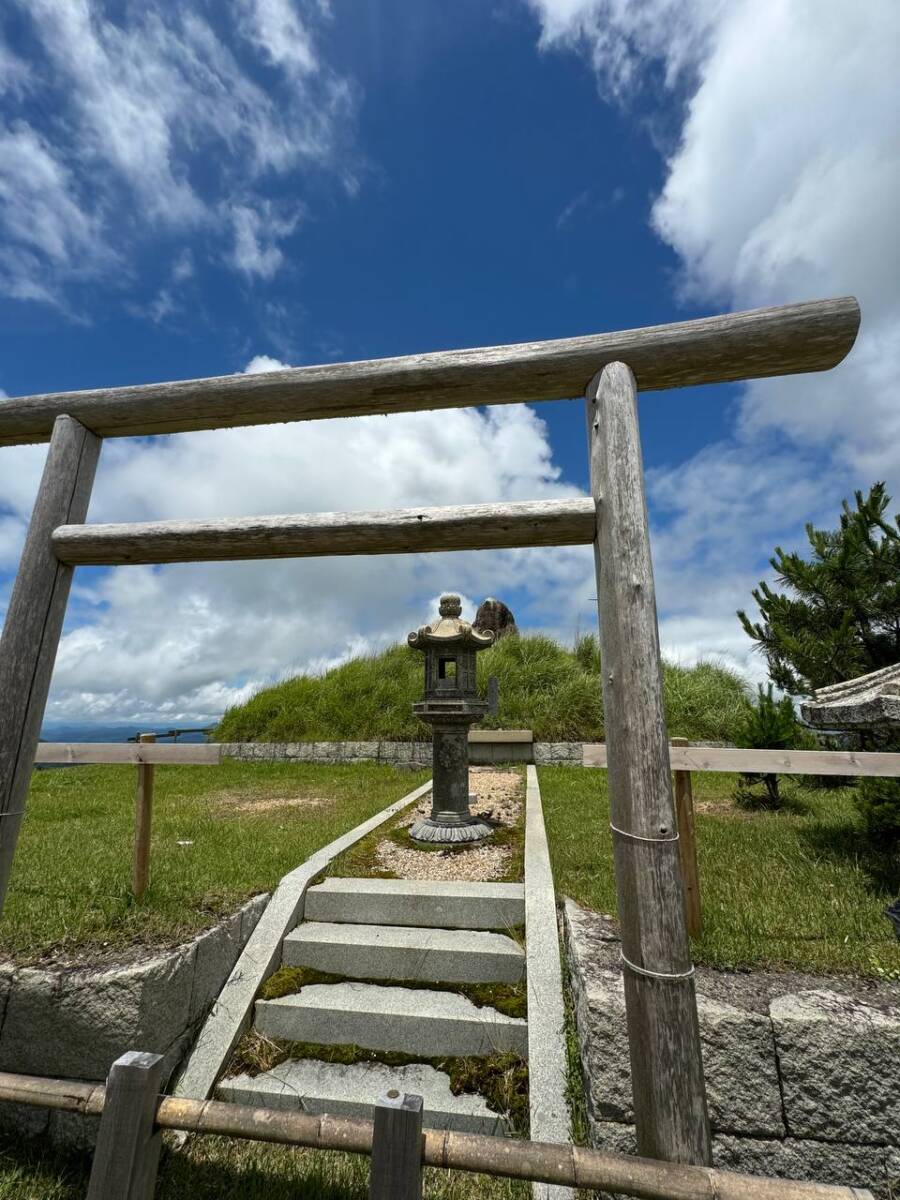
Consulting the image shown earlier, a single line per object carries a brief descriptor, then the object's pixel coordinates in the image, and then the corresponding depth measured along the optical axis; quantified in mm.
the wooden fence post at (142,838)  3727
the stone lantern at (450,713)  5832
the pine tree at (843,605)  7973
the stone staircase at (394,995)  3041
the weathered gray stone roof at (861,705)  3678
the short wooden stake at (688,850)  3127
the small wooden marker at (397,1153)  1553
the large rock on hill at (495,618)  17844
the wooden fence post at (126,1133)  1702
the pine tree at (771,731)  6984
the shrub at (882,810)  4457
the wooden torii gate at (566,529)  1994
